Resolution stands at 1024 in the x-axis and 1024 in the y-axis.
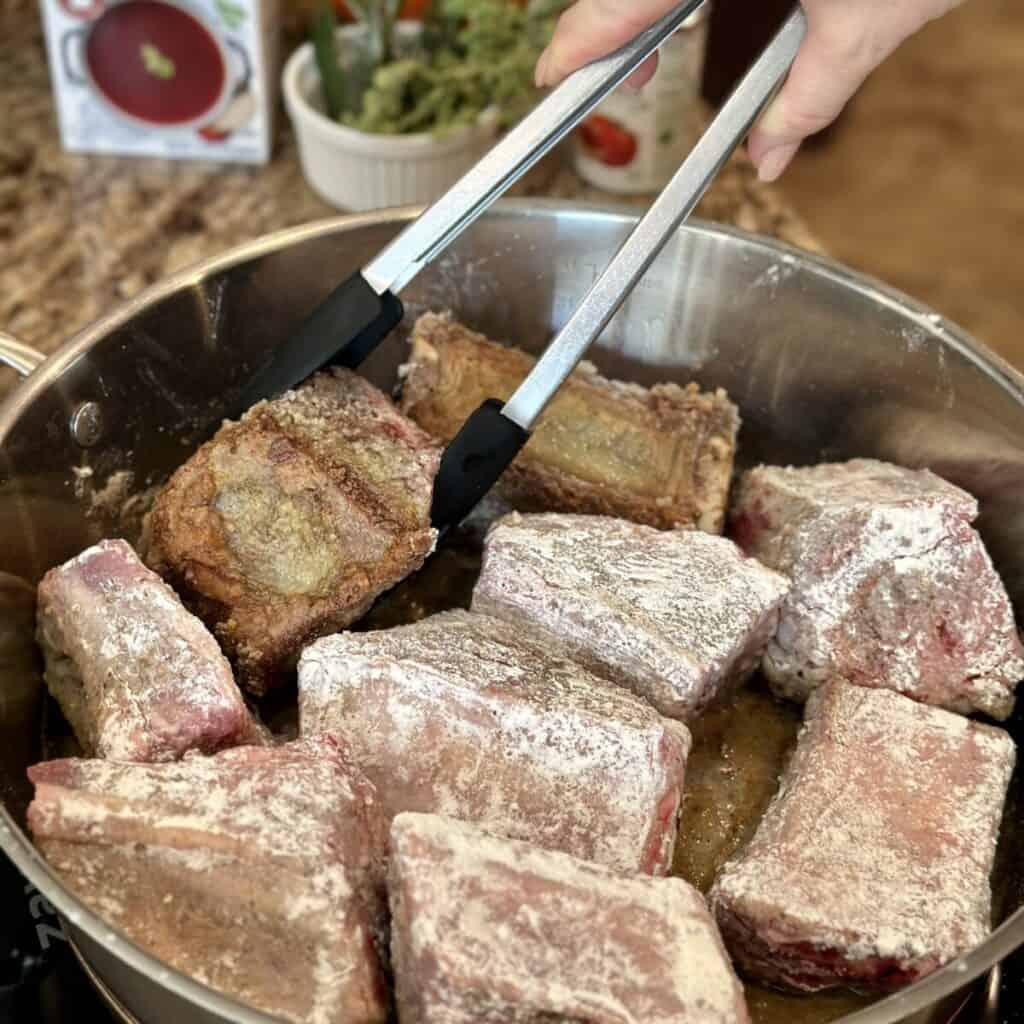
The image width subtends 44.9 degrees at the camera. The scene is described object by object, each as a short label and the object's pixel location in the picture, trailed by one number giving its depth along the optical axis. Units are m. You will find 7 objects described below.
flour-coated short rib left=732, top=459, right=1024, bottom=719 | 0.32
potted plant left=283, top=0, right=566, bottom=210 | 0.44
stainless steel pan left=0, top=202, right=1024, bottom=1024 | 0.32
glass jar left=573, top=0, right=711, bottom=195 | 0.45
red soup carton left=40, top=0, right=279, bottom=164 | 0.44
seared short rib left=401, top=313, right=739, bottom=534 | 0.35
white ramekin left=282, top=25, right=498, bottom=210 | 0.45
